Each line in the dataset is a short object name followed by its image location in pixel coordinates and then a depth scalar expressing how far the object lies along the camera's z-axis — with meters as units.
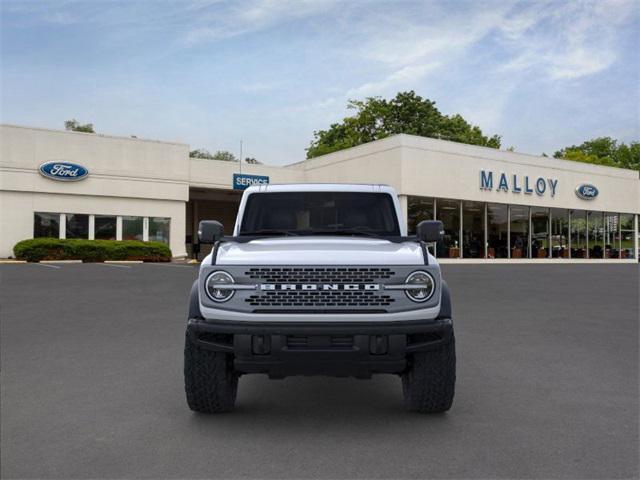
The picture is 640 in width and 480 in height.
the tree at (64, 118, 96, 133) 76.00
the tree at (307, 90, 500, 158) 60.84
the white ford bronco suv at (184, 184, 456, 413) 4.05
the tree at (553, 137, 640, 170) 89.75
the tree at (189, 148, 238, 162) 82.50
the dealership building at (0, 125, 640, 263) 32.75
